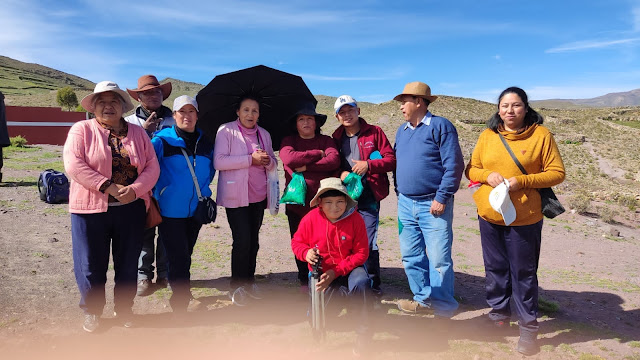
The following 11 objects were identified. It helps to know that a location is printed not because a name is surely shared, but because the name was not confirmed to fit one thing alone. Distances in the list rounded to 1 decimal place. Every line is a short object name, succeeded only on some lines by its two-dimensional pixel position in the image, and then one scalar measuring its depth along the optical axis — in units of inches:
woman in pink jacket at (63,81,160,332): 131.9
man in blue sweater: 149.8
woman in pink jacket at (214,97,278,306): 159.2
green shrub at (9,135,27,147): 851.4
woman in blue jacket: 150.3
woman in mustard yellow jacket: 133.5
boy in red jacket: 136.9
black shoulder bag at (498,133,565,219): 131.2
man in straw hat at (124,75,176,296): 172.6
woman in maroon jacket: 158.6
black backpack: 293.3
